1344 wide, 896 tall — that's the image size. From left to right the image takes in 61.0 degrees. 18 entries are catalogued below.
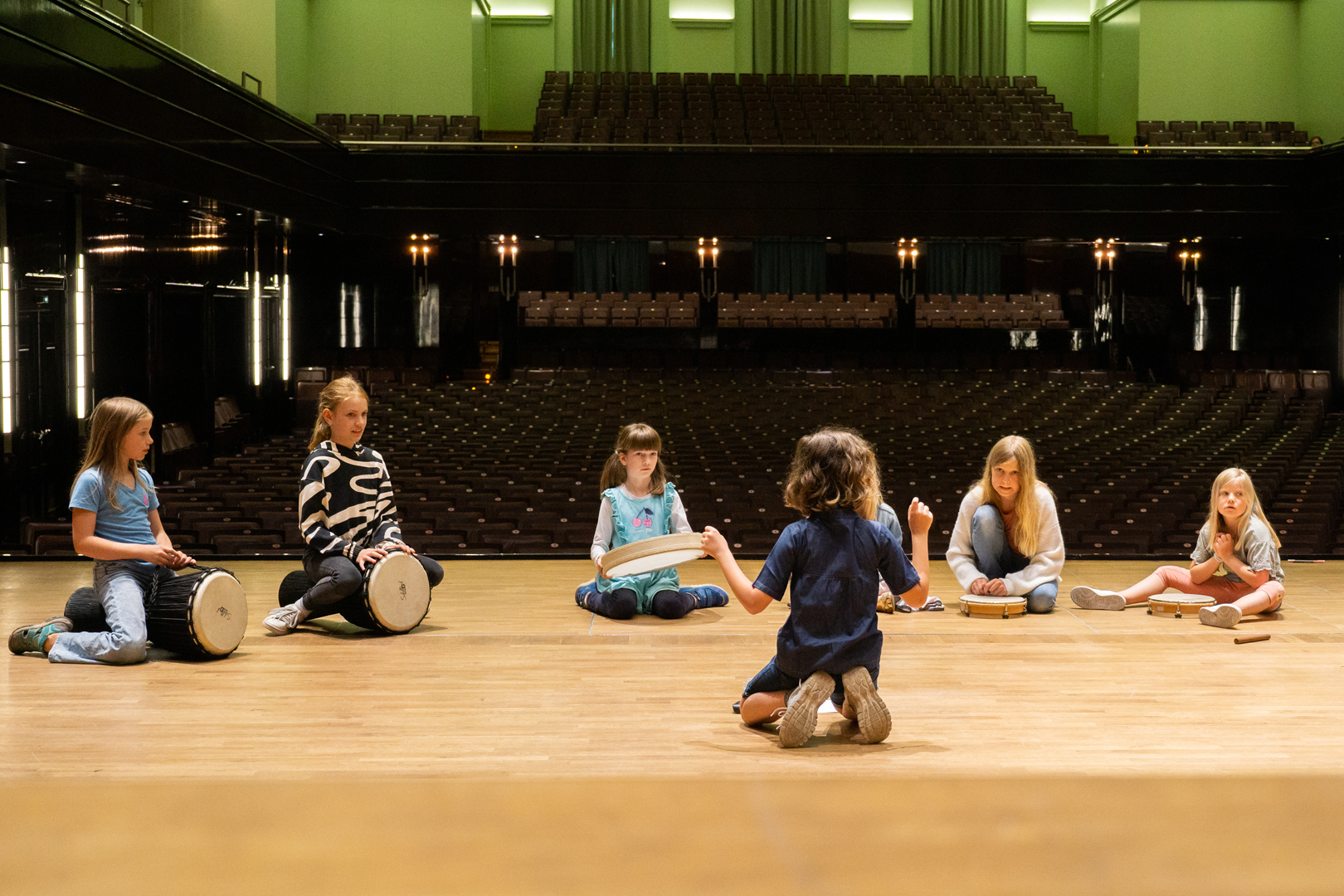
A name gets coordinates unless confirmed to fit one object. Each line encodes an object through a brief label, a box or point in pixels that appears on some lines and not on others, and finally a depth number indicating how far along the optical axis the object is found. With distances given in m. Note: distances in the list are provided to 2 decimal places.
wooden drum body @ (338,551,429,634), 5.16
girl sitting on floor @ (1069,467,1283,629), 5.48
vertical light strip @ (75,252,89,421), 10.95
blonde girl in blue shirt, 4.61
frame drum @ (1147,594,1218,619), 5.66
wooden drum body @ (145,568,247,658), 4.67
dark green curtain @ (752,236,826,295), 22.00
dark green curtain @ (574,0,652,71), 23.66
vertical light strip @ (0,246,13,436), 9.65
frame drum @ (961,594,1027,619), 5.74
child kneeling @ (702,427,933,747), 3.43
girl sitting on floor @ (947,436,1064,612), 5.68
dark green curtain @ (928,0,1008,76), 23.97
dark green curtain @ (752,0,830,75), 23.98
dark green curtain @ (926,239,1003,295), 21.95
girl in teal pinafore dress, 5.73
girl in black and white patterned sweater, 5.16
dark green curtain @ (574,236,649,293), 21.75
